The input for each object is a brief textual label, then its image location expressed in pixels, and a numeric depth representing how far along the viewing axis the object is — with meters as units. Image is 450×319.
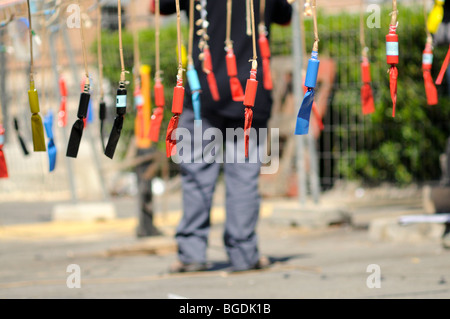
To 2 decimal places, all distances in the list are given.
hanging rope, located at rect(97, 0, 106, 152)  6.07
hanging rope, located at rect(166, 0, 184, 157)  5.32
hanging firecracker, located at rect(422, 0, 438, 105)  5.91
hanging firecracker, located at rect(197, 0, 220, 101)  7.05
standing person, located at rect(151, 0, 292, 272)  7.58
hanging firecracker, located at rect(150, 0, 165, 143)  5.83
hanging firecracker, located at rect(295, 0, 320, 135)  5.06
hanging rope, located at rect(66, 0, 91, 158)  5.45
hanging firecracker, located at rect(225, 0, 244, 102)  6.34
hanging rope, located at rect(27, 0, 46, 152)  5.42
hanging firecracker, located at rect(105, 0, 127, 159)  5.32
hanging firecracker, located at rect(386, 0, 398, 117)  5.23
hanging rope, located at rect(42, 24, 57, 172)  6.02
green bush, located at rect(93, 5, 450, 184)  16.36
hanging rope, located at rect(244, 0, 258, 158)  5.29
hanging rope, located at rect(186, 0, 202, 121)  6.62
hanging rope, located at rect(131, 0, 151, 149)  7.16
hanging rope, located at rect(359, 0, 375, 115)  6.12
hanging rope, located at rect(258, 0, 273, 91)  7.52
